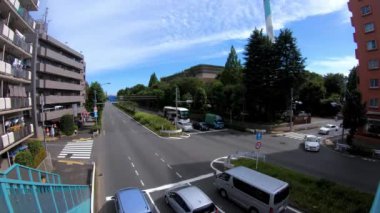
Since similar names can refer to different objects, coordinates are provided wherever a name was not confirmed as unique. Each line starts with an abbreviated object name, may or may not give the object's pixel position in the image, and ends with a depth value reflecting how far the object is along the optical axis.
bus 60.62
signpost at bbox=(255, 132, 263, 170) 19.15
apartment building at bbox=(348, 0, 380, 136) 31.95
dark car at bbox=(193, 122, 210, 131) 46.12
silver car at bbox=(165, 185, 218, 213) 12.71
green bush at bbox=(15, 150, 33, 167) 16.98
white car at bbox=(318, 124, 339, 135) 39.94
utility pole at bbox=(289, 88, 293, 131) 43.48
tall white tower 65.12
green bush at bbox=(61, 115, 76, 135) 41.06
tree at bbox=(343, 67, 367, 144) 29.16
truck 47.72
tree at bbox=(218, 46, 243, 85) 60.97
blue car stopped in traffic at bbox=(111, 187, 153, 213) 12.65
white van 12.91
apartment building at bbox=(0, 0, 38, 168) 16.28
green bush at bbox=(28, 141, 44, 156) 20.55
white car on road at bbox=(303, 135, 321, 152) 28.47
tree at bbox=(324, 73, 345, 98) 68.38
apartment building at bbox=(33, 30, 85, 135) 39.28
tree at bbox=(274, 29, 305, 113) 45.66
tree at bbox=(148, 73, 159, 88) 130.25
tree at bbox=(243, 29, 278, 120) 46.75
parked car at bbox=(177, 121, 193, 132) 45.16
